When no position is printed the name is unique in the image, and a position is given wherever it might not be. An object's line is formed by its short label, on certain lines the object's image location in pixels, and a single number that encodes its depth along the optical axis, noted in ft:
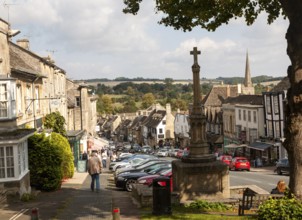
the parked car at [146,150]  282.54
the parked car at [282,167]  132.77
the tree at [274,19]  40.57
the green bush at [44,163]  77.10
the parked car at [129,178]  81.20
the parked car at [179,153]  216.21
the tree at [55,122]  119.65
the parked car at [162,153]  237.66
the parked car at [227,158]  156.64
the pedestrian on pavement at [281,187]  52.68
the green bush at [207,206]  53.42
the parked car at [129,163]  116.57
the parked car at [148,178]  72.18
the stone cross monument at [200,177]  58.80
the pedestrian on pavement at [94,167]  71.23
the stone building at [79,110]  188.44
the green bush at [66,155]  95.04
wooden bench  47.13
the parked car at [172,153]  234.29
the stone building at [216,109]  253.03
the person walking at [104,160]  167.46
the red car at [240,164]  152.46
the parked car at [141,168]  89.02
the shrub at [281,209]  37.27
